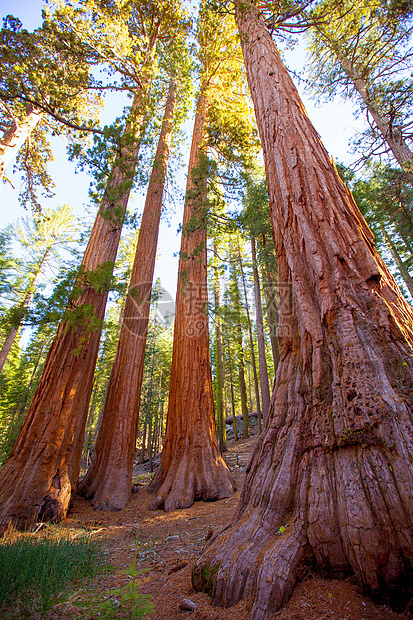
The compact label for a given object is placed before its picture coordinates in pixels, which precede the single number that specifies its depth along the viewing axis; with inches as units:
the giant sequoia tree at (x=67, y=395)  176.9
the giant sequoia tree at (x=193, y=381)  224.2
